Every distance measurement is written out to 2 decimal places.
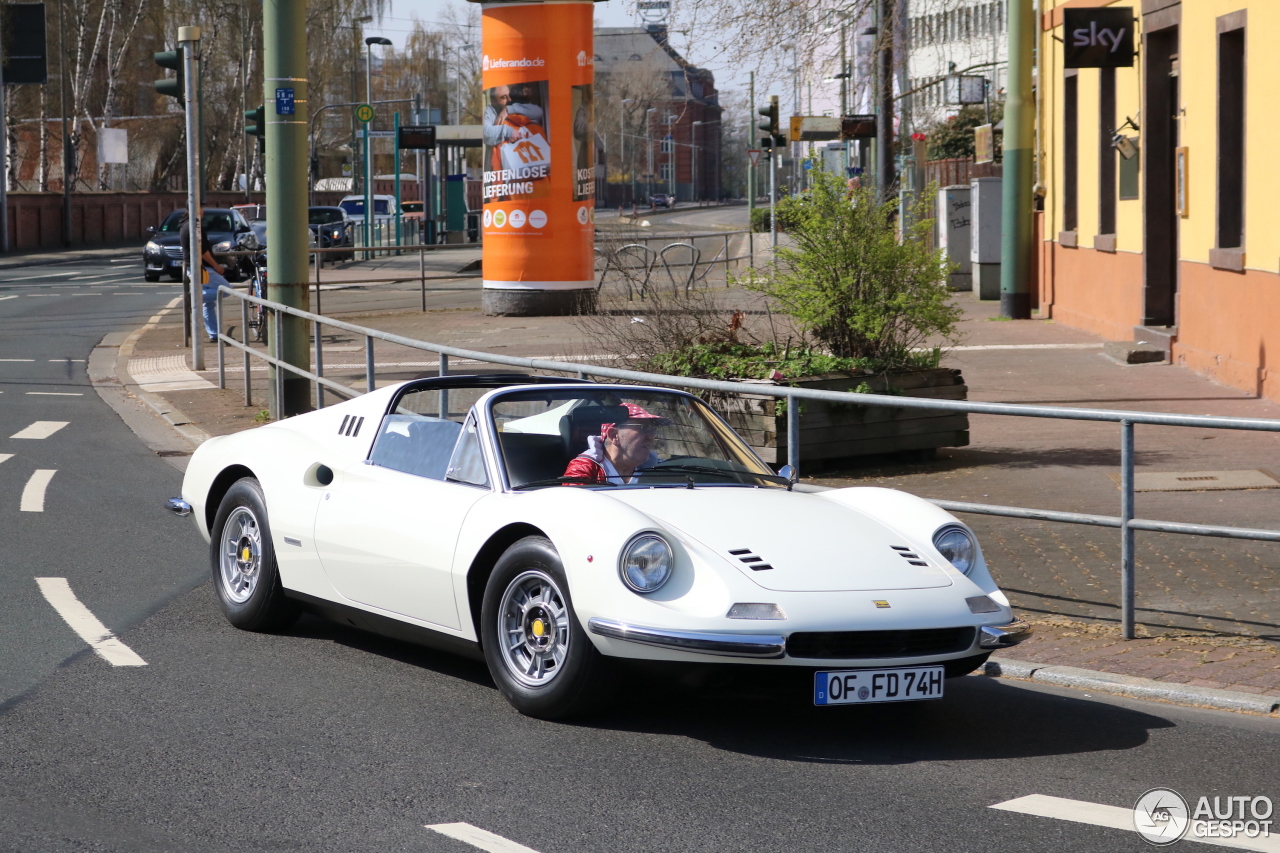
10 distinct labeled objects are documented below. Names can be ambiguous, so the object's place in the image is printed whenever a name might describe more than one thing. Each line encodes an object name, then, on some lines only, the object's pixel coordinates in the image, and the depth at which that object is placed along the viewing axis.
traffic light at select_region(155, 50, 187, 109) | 18.95
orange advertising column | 25.81
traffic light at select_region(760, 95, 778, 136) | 32.31
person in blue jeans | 20.80
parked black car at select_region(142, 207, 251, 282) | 39.53
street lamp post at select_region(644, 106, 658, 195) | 151.11
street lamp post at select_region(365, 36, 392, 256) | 52.17
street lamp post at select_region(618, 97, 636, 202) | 140.62
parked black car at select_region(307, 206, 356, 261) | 49.07
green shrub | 11.05
